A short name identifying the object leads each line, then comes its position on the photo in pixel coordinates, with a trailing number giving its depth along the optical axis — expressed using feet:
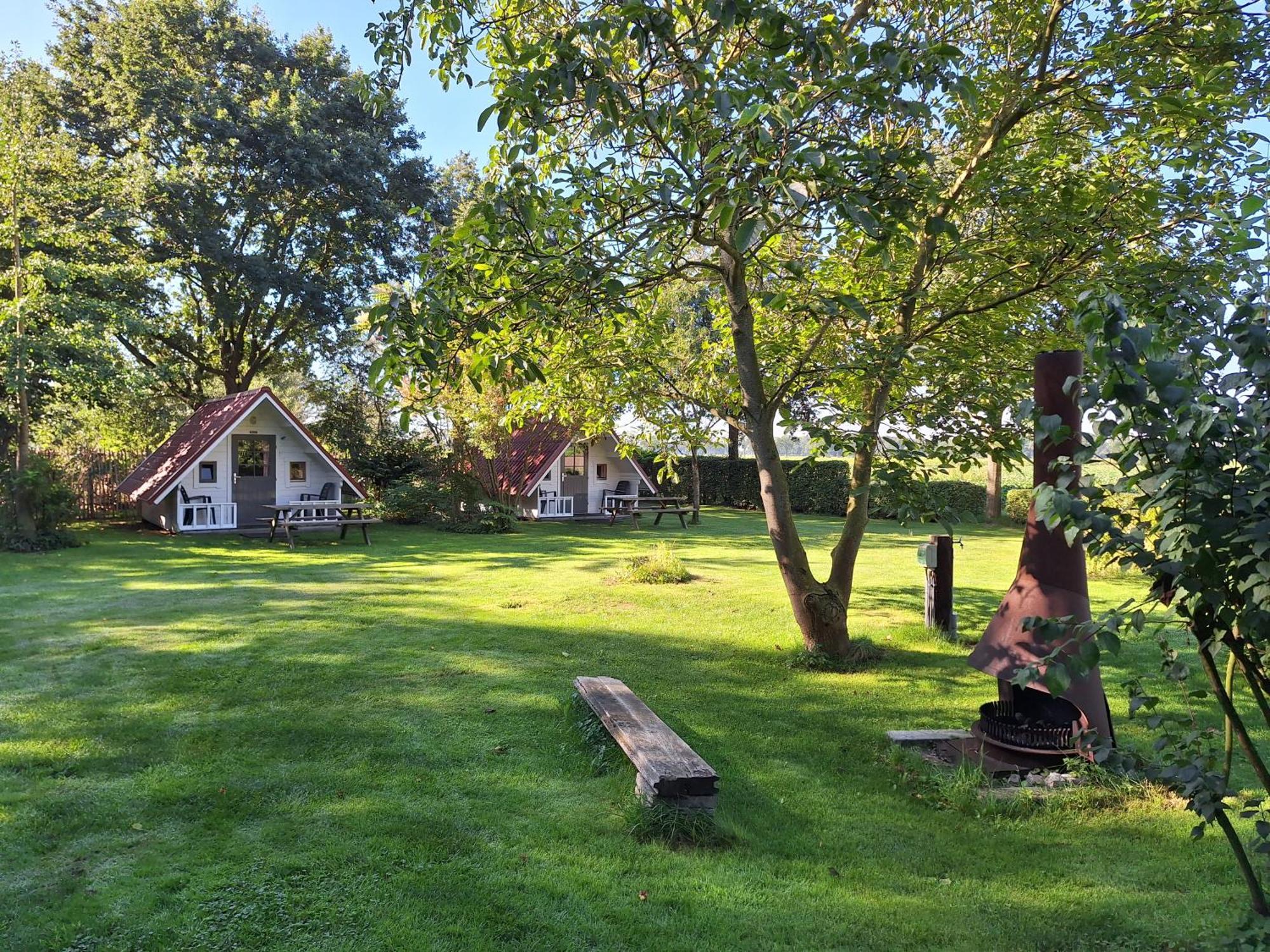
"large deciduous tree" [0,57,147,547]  50.85
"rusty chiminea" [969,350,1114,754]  17.16
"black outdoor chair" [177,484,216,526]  63.46
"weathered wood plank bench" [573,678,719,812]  13.80
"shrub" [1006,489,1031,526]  86.84
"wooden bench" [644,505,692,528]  79.25
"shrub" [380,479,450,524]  75.36
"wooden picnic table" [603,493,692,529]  80.22
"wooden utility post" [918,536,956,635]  30.68
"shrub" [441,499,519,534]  71.10
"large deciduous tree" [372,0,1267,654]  12.28
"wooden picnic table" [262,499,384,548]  58.03
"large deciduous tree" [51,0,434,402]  71.46
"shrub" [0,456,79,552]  50.24
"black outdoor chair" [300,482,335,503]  70.85
